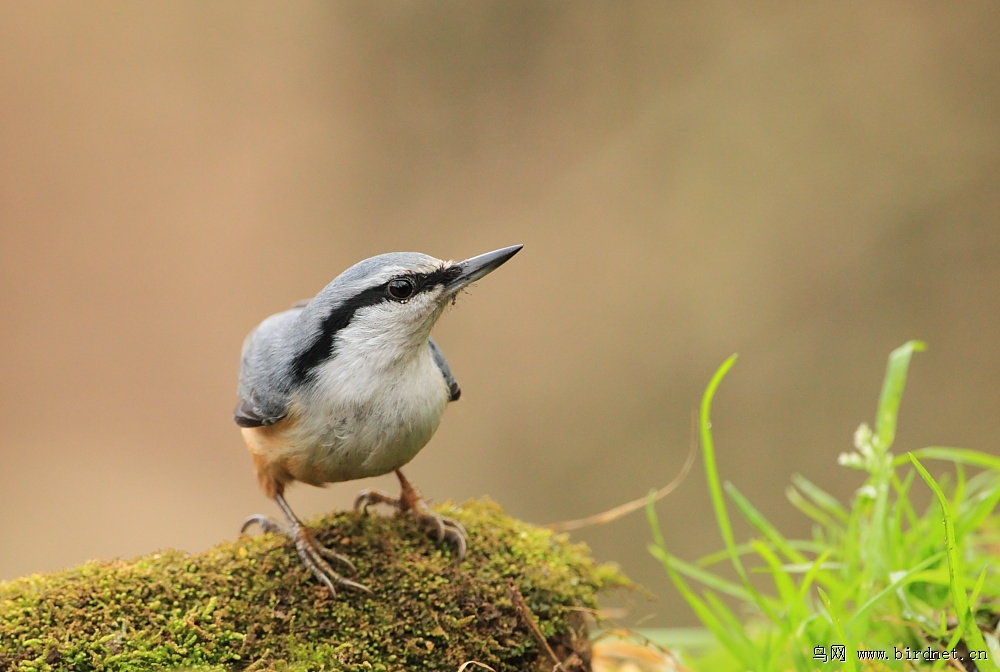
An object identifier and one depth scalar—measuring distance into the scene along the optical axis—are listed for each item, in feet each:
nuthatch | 18.37
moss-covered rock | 15.58
